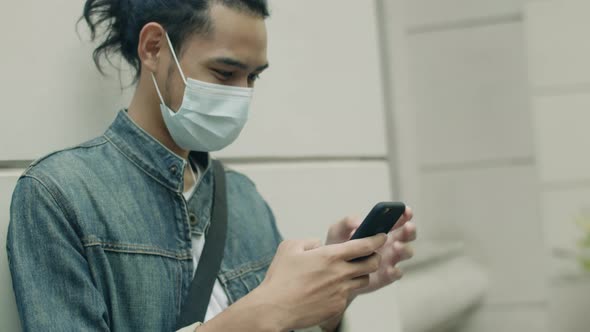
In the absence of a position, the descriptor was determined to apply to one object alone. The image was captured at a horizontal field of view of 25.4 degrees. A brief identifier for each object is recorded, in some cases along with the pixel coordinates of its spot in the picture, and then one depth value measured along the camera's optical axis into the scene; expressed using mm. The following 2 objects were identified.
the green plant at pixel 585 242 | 4465
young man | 1640
